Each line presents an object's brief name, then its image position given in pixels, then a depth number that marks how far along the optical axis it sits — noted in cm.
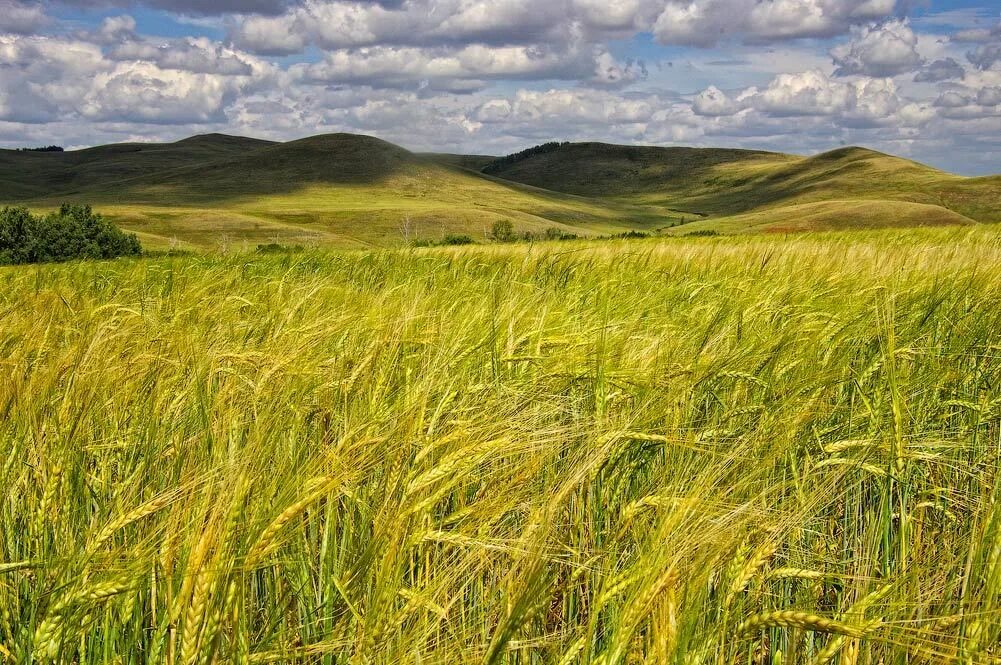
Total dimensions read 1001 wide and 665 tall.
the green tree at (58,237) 4347
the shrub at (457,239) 4378
